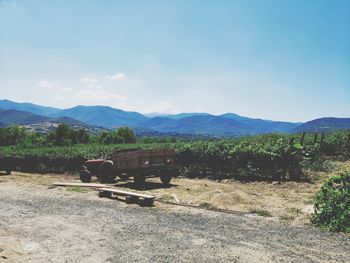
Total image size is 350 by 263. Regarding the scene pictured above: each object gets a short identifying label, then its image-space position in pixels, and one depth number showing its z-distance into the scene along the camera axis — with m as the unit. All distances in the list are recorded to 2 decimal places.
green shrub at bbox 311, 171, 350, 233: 10.88
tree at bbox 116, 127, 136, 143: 100.26
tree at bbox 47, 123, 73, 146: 99.25
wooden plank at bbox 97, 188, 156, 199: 14.58
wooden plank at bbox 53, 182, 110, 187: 19.52
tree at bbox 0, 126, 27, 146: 103.12
